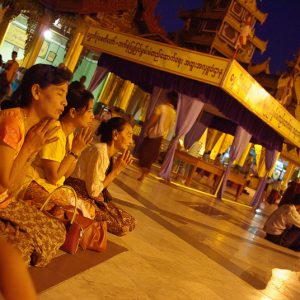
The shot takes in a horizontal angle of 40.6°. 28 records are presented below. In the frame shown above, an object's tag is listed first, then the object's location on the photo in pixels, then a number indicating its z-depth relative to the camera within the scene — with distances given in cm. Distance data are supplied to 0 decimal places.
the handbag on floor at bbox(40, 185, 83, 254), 284
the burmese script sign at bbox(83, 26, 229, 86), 907
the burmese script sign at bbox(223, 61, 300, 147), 902
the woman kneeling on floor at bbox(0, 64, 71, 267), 214
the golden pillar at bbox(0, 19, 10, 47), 1431
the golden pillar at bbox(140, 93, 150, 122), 2100
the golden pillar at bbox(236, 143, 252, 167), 2615
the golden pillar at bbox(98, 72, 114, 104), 1941
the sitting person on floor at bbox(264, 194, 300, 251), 749
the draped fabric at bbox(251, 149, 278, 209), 1295
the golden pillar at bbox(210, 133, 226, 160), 2236
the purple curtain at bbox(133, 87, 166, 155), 1139
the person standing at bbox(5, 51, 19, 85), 1077
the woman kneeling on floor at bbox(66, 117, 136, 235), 361
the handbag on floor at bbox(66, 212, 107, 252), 300
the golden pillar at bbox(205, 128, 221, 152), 2269
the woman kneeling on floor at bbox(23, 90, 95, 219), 288
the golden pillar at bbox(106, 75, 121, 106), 1961
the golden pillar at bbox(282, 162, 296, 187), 3117
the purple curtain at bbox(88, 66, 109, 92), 1281
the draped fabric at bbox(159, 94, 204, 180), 1004
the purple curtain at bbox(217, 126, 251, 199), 1145
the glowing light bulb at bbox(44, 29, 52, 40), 1816
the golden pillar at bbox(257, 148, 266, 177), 2347
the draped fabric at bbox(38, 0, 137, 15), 1388
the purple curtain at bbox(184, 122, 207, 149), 1602
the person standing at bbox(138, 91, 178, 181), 864
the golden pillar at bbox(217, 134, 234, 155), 2238
